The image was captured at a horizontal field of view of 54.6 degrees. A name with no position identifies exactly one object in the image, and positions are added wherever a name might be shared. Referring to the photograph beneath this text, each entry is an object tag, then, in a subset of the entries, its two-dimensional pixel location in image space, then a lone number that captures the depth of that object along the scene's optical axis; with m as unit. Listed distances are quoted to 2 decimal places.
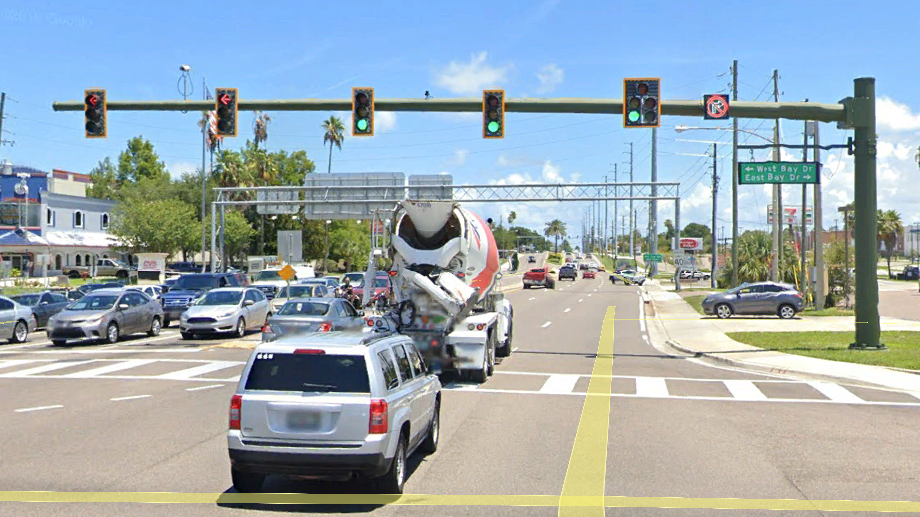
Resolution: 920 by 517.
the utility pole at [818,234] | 39.66
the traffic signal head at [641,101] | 20.59
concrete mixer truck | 17.80
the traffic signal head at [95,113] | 21.86
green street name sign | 26.03
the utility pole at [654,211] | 79.24
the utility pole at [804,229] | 41.38
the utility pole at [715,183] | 63.94
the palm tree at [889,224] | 117.56
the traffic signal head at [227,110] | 21.59
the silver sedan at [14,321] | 27.10
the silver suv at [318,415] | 8.20
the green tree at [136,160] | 124.44
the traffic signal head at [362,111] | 21.14
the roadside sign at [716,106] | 21.17
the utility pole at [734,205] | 54.08
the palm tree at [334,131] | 94.19
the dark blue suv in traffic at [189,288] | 35.19
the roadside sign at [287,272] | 39.88
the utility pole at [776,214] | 44.91
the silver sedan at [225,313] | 28.06
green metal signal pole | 21.45
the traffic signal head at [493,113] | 21.12
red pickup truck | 72.69
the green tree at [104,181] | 111.66
